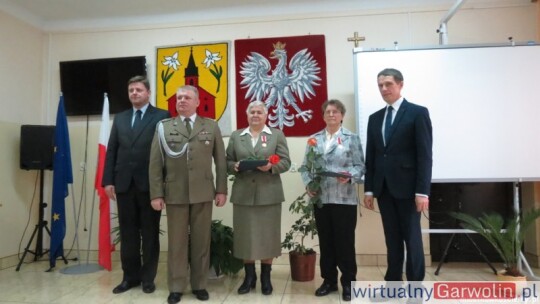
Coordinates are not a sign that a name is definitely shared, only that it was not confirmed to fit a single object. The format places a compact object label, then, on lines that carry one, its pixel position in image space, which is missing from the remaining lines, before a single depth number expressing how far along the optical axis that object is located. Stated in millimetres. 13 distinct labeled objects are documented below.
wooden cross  3717
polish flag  3531
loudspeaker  3785
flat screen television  4129
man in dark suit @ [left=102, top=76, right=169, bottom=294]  2797
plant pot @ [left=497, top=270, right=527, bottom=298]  2543
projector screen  3312
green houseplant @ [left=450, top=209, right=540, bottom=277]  2703
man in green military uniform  2605
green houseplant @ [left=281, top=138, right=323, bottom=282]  3037
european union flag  3727
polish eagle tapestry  3871
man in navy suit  2328
